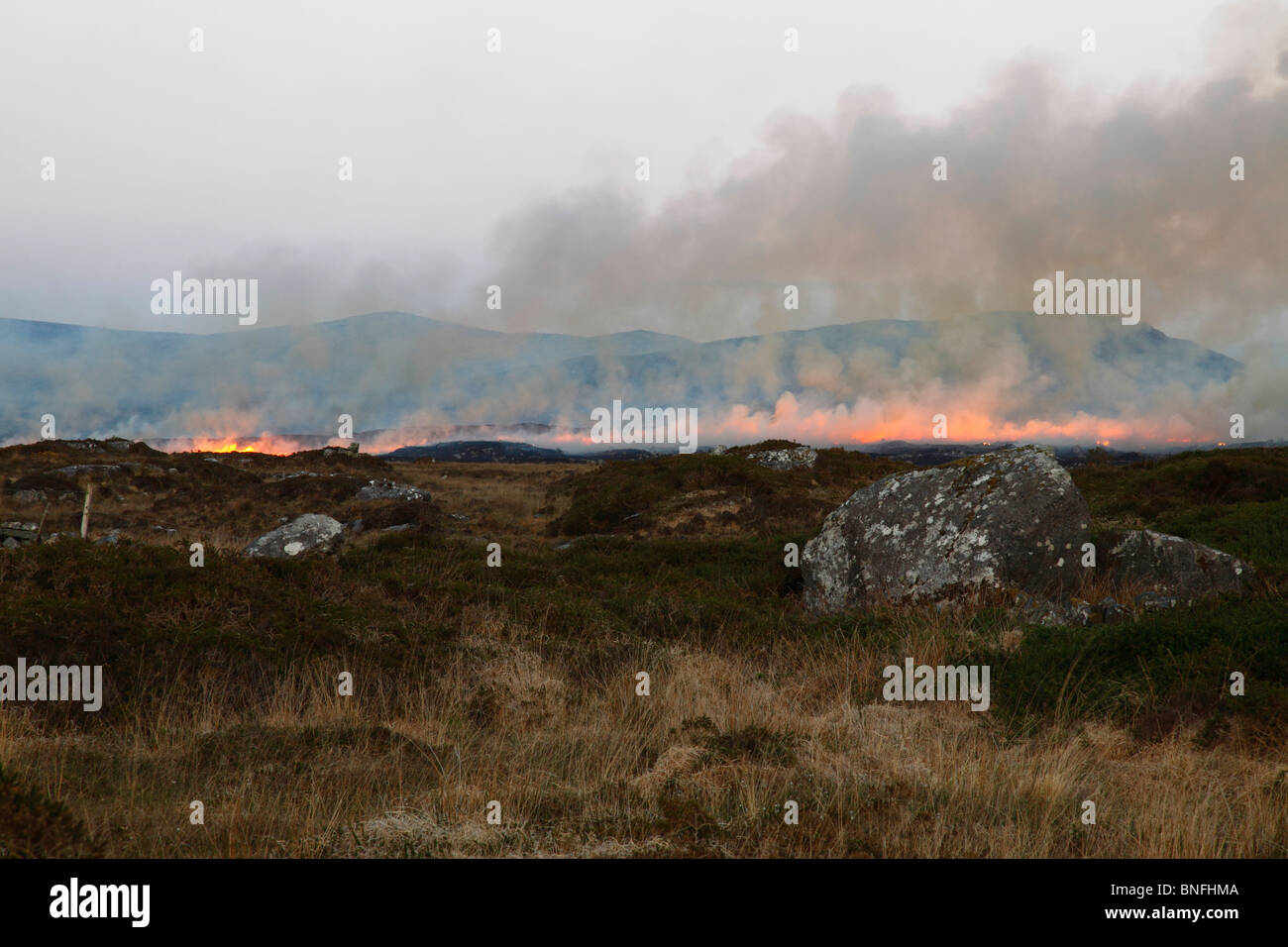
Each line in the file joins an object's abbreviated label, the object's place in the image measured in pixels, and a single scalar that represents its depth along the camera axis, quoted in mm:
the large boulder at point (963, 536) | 10930
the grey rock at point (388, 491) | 34531
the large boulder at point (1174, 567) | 11250
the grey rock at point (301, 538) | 16519
